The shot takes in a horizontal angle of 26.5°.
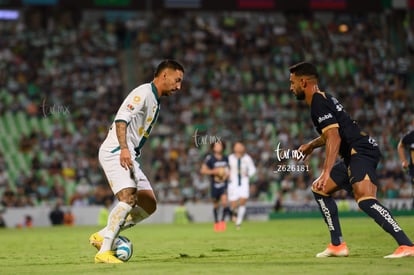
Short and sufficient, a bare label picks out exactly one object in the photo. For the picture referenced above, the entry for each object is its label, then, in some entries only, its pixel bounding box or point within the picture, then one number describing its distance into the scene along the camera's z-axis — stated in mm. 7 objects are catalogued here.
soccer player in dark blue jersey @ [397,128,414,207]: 22117
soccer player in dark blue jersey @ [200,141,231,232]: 24703
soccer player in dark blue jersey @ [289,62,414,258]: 10953
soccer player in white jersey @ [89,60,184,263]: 10914
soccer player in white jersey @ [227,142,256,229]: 25412
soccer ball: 11133
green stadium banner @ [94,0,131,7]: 32844
